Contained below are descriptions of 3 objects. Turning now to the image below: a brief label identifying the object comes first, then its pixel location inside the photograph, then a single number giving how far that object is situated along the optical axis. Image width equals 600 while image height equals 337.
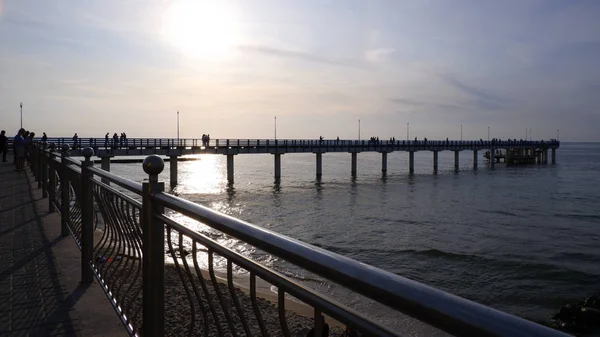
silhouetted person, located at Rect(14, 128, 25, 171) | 18.67
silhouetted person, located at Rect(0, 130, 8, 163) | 24.23
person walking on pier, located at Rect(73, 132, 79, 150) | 40.89
